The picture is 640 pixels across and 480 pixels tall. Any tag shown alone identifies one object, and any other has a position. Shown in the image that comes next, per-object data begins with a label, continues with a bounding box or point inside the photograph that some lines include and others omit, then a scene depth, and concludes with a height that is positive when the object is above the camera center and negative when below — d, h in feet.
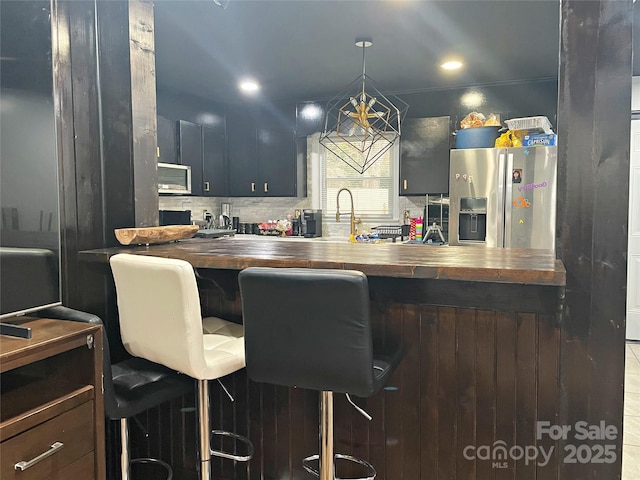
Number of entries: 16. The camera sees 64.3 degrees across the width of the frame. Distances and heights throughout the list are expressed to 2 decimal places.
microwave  16.62 +1.36
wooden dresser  4.28 -1.70
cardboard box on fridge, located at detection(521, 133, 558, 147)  13.94 +2.14
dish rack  17.94 -0.47
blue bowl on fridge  15.17 +2.43
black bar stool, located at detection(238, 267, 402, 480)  4.92 -1.13
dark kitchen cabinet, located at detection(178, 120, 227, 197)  17.89 +2.31
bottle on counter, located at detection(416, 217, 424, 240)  17.60 -0.42
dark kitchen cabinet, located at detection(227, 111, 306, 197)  19.19 +2.23
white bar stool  5.38 -1.20
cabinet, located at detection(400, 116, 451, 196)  16.83 +2.10
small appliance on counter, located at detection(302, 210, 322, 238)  19.16 -0.18
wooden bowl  7.05 -0.22
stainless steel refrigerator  14.03 +0.60
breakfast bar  5.79 -1.86
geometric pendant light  16.90 +3.39
